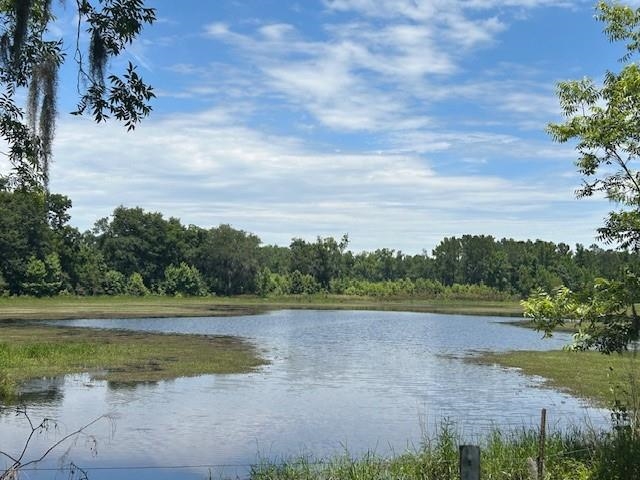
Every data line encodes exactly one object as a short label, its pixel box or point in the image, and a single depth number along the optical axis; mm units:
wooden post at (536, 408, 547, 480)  9109
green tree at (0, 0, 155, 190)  8430
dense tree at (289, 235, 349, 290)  138625
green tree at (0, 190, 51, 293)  95688
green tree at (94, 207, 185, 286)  124562
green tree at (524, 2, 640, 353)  10352
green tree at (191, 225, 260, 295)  124250
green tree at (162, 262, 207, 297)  121438
